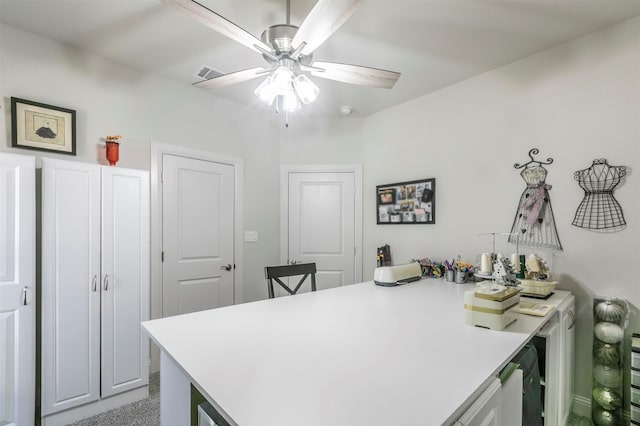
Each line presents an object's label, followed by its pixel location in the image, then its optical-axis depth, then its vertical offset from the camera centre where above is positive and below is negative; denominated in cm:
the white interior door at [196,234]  270 -23
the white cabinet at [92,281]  186 -48
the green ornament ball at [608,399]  179 -112
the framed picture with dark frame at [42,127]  193 +56
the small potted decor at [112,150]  219 +44
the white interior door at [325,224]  349 -16
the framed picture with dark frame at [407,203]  290 +8
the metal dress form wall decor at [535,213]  218 -2
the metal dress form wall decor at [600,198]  190 +8
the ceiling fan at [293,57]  121 +78
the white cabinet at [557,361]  146 -78
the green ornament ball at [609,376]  178 -98
